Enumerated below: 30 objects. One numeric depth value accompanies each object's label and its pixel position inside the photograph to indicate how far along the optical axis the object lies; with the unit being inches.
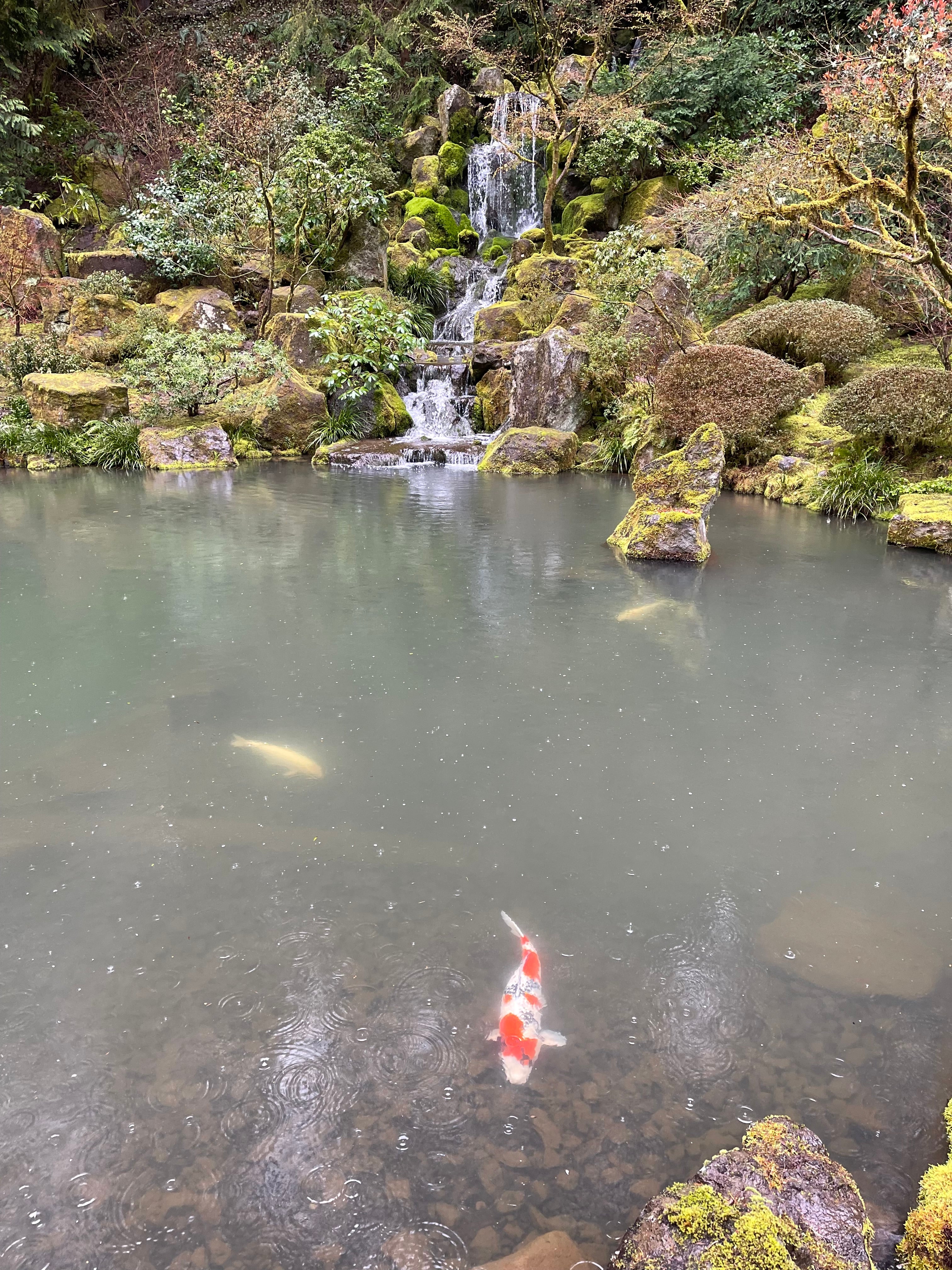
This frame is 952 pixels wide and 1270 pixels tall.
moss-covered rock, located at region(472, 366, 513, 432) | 604.7
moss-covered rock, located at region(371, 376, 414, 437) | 620.1
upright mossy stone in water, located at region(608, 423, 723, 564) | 278.4
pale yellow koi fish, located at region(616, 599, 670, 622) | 211.0
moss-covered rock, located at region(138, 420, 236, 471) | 521.0
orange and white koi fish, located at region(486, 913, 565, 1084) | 71.4
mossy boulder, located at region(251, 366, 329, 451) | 583.8
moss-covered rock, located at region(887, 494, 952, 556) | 297.7
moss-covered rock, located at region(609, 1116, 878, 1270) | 48.1
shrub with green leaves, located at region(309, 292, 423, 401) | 599.8
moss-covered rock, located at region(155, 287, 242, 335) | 640.4
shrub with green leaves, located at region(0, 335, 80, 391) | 572.7
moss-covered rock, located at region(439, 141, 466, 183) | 879.7
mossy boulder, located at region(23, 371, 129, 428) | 536.7
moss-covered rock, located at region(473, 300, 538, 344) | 655.8
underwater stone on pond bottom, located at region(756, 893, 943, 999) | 82.7
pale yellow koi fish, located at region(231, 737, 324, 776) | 126.3
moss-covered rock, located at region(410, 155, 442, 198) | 856.9
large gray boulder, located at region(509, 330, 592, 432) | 553.6
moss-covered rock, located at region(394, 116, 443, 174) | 909.8
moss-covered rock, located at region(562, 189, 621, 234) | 776.9
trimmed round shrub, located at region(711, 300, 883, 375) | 462.9
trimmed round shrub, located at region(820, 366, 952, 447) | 361.1
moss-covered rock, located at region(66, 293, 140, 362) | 602.5
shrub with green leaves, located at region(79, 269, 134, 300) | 614.9
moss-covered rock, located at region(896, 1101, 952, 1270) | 51.1
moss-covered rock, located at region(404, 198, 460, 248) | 826.8
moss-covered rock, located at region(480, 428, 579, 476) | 519.2
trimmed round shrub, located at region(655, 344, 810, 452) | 421.4
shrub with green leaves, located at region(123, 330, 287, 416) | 524.7
